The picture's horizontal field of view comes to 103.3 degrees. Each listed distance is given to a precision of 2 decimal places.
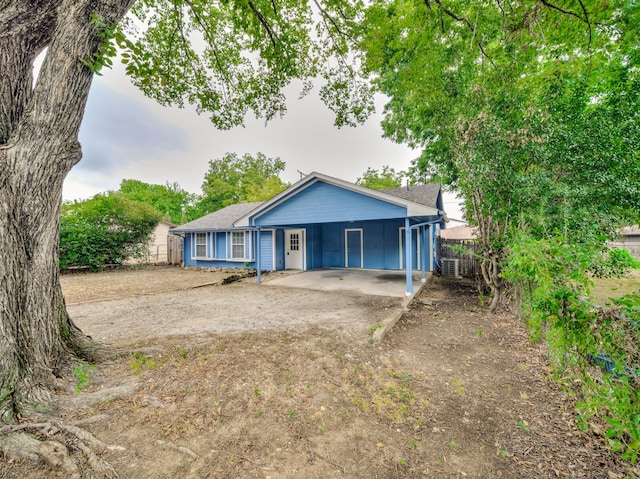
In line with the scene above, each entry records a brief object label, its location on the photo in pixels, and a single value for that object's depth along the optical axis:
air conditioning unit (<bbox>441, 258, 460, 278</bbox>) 11.04
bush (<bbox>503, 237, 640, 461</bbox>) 1.77
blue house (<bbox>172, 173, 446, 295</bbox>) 7.55
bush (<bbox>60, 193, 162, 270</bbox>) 12.70
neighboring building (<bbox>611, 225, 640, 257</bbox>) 25.74
